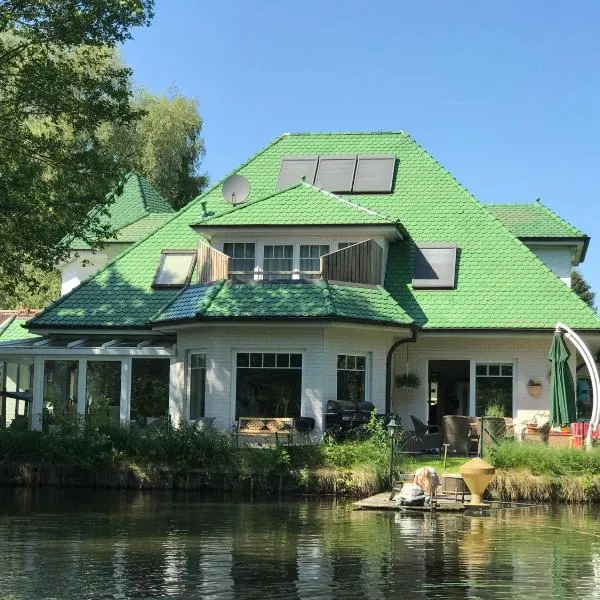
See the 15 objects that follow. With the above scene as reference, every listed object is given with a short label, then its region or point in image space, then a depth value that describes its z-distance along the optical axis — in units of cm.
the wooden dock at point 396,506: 1920
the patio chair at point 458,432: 2439
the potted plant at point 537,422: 2423
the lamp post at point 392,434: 2084
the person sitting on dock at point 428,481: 1967
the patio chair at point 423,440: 2433
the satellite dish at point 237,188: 2992
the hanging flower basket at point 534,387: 2667
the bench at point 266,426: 2400
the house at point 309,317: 2514
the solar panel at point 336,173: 3089
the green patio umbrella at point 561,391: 2327
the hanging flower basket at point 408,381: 2723
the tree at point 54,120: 2461
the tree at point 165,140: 4581
